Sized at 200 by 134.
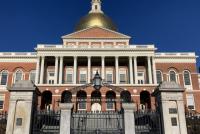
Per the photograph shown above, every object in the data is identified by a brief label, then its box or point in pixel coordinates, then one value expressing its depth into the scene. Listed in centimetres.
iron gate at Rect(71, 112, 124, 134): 911
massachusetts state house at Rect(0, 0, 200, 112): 3302
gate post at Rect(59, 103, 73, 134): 866
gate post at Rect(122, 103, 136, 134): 874
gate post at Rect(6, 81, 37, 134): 851
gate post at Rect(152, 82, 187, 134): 861
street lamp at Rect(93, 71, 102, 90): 931
